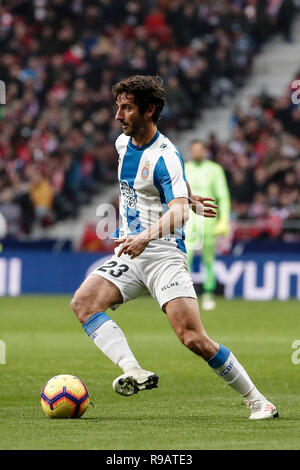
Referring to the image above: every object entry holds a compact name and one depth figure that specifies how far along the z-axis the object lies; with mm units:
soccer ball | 13445
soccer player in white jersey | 13367
